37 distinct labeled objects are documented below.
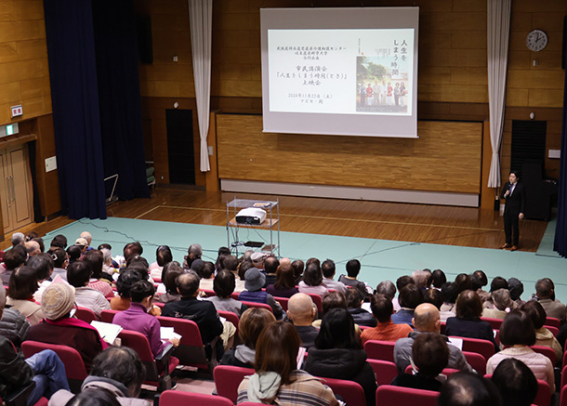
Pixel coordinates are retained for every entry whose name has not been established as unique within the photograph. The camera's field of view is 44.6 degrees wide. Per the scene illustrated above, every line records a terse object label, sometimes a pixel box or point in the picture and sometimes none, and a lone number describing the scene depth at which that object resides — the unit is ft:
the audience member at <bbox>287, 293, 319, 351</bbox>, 14.78
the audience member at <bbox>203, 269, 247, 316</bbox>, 18.70
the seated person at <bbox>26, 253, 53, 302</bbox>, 19.80
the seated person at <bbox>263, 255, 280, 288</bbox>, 23.22
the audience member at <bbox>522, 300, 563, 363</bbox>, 16.58
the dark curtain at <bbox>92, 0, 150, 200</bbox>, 43.01
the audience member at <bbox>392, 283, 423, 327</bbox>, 18.03
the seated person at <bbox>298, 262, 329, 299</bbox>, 21.63
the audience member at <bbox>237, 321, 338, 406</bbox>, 10.82
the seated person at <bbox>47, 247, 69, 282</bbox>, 23.15
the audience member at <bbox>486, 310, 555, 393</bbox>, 13.88
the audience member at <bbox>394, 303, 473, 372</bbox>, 13.70
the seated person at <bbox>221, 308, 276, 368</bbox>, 13.32
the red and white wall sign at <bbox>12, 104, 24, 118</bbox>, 36.48
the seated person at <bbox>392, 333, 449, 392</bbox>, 11.46
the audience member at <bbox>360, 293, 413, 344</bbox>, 16.12
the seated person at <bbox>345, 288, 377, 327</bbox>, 18.11
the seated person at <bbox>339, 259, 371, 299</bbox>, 23.25
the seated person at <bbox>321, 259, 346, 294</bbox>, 22.30
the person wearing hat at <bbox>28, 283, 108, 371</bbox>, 13.62
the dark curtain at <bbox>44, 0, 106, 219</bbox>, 38.47
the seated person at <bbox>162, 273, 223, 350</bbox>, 16.99
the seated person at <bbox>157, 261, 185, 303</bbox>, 19.51
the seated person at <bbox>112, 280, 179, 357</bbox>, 15.64
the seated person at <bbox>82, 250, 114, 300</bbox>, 20.38
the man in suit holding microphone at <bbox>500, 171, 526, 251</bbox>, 32.60
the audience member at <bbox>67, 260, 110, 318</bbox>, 18.22
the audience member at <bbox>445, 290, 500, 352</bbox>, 16.67
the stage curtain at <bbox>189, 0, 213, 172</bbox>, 43.11
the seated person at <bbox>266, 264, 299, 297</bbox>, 21.08
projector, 30.76
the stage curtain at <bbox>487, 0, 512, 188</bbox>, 37.70
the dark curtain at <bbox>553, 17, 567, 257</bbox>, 32.63
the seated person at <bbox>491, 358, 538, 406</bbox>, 10.80
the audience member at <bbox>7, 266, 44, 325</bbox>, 16.14
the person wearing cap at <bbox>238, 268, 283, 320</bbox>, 19.45
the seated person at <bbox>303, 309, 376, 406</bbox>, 12.64
